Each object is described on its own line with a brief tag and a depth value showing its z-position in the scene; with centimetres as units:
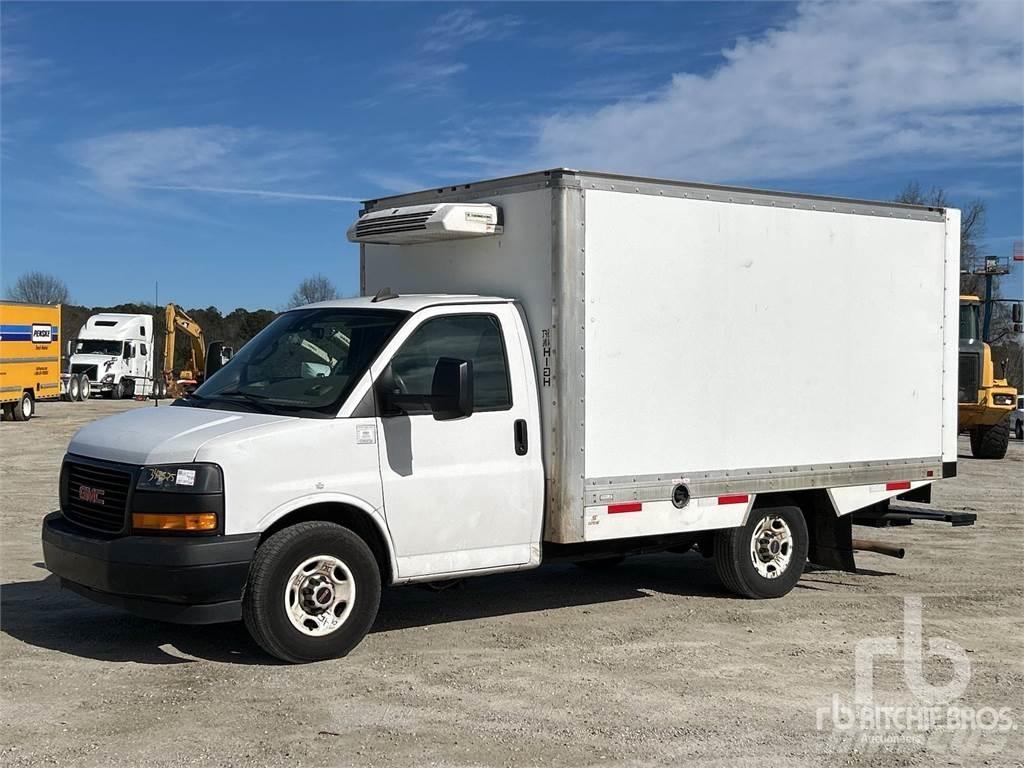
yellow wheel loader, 2306
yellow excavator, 4312
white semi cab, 4484
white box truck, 668
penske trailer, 3161
